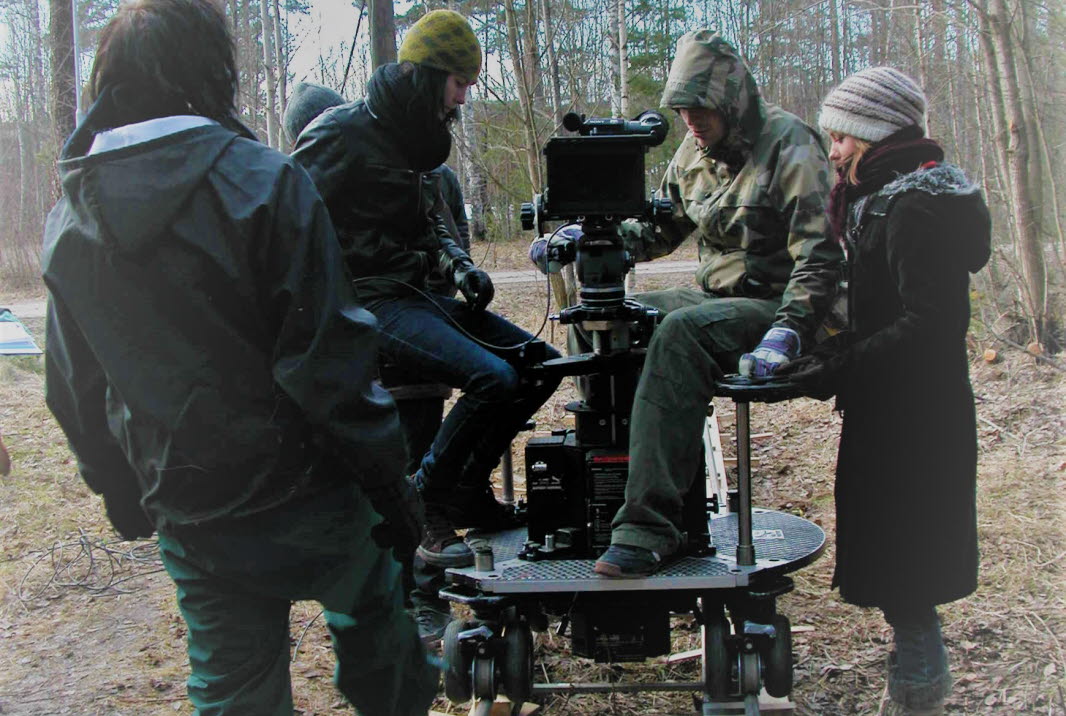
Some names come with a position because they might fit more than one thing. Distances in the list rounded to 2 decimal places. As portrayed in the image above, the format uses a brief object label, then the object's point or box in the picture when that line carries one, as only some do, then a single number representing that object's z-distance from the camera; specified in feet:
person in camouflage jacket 10.83
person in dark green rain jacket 7.57
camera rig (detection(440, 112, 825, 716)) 10.81
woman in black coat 10.04
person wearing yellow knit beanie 12.49
